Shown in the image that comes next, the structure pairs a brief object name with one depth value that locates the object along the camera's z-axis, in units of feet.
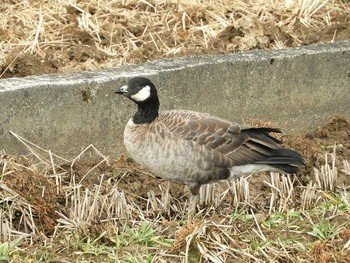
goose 48.83
